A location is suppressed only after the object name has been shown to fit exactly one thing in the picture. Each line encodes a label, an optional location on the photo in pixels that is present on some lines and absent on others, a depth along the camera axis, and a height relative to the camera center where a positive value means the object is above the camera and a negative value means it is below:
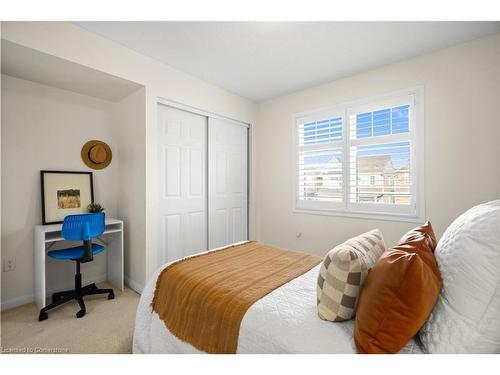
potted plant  2.72 -0.23
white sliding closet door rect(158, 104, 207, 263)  2.80 +0.05
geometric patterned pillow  1.02 -0.41
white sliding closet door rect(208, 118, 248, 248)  3.30 +0.07
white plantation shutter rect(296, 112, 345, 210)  3.10 +0.33
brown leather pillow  0.83 -0.41
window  2.58 +0.34
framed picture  2.53 -0.07
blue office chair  2.13 -0.60
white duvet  0.96 -0.60
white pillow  0.80 -0.37
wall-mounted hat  2.80 +0.38
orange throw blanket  1.19 -0.57
